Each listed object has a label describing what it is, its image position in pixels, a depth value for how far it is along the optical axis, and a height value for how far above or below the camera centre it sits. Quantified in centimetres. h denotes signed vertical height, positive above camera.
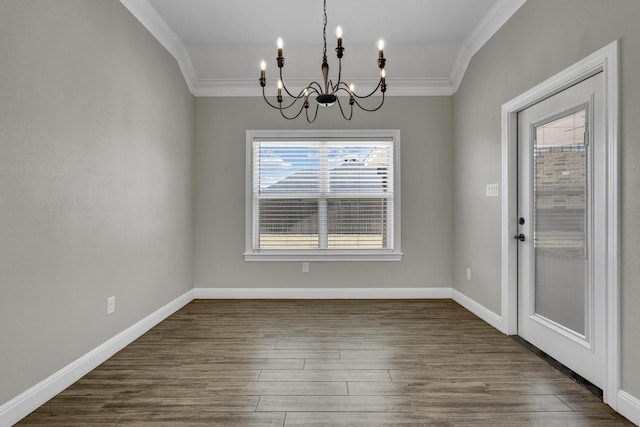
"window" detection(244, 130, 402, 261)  448 +21
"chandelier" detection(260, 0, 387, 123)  209 +93
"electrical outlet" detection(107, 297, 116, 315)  266 -71
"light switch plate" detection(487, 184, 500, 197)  328 +22
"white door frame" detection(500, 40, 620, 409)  194 +25
